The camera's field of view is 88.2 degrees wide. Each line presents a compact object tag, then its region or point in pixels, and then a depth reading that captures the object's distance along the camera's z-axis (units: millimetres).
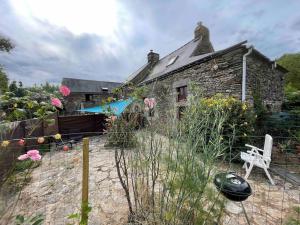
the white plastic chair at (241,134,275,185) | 3754
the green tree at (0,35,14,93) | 14204
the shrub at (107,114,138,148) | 2507
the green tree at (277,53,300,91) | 18719
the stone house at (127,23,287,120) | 5945
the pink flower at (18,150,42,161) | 1549
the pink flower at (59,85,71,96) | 2092
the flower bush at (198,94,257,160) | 4906
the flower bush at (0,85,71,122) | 1867
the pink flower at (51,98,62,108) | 1856
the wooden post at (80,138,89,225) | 1832
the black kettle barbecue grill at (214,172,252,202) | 1467
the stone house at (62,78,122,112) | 23094
